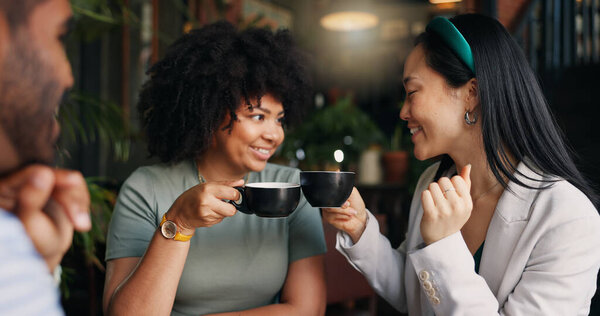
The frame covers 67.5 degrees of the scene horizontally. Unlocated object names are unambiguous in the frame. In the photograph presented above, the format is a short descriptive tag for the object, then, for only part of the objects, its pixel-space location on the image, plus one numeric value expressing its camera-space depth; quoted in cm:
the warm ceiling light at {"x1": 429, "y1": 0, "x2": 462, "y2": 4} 782
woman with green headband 90
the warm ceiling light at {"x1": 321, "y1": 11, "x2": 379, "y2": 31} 625
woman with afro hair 116
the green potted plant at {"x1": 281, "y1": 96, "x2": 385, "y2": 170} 358
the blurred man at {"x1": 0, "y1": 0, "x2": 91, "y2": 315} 28
